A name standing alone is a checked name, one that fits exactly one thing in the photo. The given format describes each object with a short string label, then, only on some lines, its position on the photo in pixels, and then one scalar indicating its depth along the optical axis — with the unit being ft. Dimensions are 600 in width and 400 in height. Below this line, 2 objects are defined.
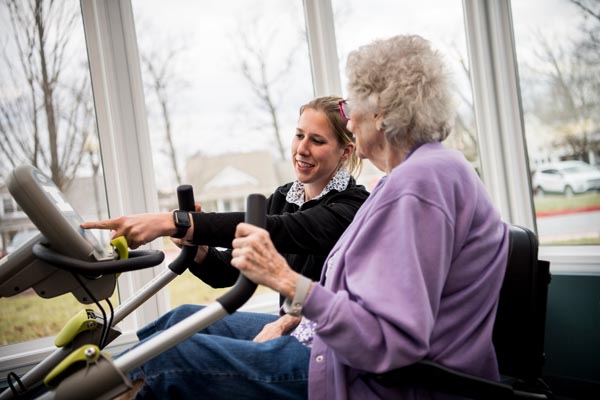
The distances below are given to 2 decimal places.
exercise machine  3.46
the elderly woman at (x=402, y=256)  3.64
